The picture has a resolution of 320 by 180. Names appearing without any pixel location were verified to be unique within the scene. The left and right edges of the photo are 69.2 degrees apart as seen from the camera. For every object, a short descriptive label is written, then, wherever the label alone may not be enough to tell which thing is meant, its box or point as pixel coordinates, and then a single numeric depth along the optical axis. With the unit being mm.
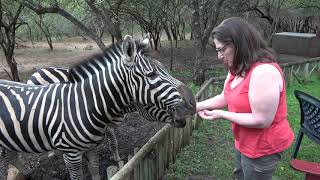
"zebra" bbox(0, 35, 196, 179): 2014
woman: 1460
